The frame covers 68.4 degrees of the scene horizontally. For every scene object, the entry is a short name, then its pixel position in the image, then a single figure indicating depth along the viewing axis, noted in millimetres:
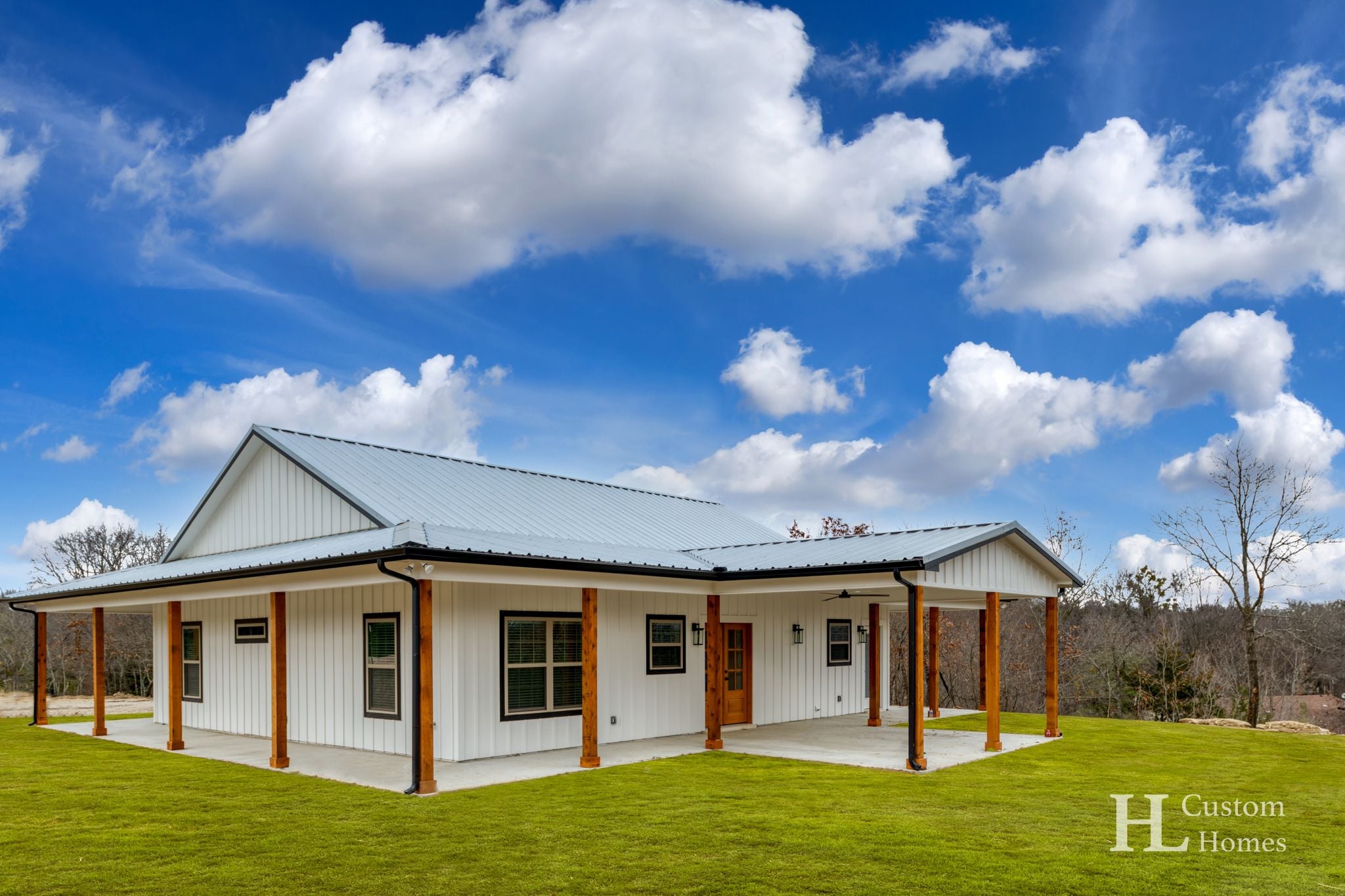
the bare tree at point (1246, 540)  23344
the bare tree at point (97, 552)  36781
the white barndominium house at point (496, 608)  11594
